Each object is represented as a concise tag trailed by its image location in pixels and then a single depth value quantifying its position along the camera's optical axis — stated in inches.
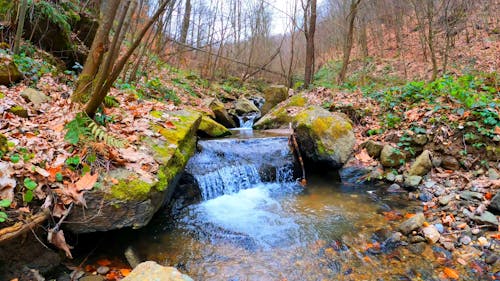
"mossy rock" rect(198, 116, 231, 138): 309.6
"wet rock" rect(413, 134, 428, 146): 231.8
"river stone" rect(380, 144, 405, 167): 233.9
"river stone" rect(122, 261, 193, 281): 91.4
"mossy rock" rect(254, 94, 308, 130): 352.2
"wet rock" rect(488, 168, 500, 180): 186.9
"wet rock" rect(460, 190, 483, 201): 172.6
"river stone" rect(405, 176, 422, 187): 212.4
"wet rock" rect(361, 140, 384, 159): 248.8
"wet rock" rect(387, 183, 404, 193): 216.1
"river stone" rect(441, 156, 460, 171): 212.7
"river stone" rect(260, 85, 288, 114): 495.2
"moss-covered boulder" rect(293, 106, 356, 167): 251.4
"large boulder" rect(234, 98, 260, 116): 485.1
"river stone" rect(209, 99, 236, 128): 403.2
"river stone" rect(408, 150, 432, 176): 218.8
